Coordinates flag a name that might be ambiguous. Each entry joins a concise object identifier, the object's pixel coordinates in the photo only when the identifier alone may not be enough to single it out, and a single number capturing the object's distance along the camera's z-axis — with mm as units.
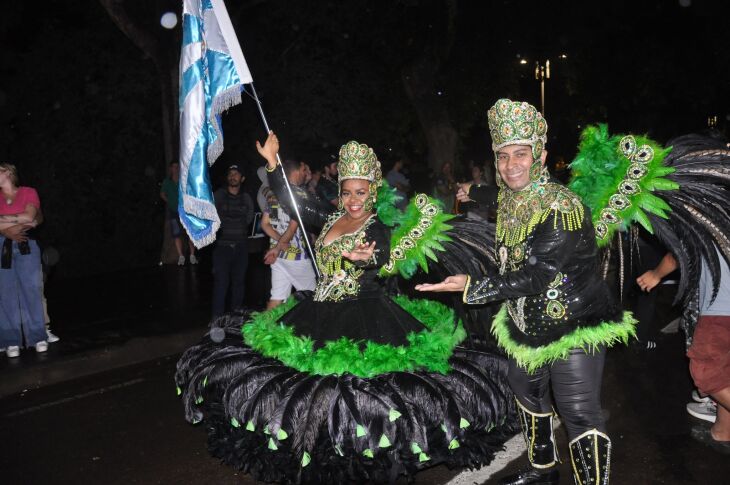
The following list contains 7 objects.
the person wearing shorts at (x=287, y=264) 7414
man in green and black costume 3613
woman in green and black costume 3672
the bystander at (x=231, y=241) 8211
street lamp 24177
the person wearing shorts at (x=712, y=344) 4543
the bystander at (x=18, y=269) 7230
